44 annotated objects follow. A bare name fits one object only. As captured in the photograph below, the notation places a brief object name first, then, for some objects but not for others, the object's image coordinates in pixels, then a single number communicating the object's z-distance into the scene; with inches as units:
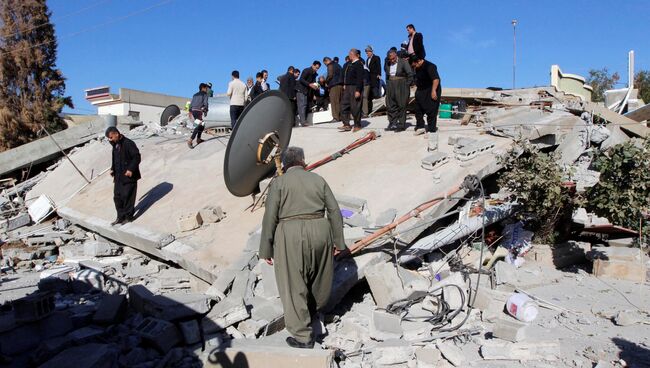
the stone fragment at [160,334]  153.8
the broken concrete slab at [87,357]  133.8
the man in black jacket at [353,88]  358.6
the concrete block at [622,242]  239.9
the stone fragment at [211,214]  273.3
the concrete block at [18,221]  396.5
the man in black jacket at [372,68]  437.4
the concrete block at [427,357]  144.6
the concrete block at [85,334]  155.9
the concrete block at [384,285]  184.7
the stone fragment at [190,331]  160.1
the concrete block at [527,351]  144.3
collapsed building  152.0
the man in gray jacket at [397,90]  332.5
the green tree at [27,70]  870.4
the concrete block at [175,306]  166.6
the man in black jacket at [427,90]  302.4
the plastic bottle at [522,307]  172.4
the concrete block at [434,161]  258.0
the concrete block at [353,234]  194.4
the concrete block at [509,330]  154.3
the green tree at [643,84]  1115.4
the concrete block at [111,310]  172.4
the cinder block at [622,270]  213.0
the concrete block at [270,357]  137.2
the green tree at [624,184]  206.5
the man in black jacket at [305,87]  466.0
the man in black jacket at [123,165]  295.6
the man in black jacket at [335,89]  427.8
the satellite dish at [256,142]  249.9
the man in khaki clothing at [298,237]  151.5
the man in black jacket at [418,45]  318.0
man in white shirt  418.0
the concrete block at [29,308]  162.6
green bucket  445.7
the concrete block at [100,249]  300.7
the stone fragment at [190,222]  271.0
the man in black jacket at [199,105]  467.2
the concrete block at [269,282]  182.5
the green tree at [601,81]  1391.5
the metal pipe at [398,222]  192.9
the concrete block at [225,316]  164.1
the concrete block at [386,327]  166.9
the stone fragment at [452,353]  144.0
